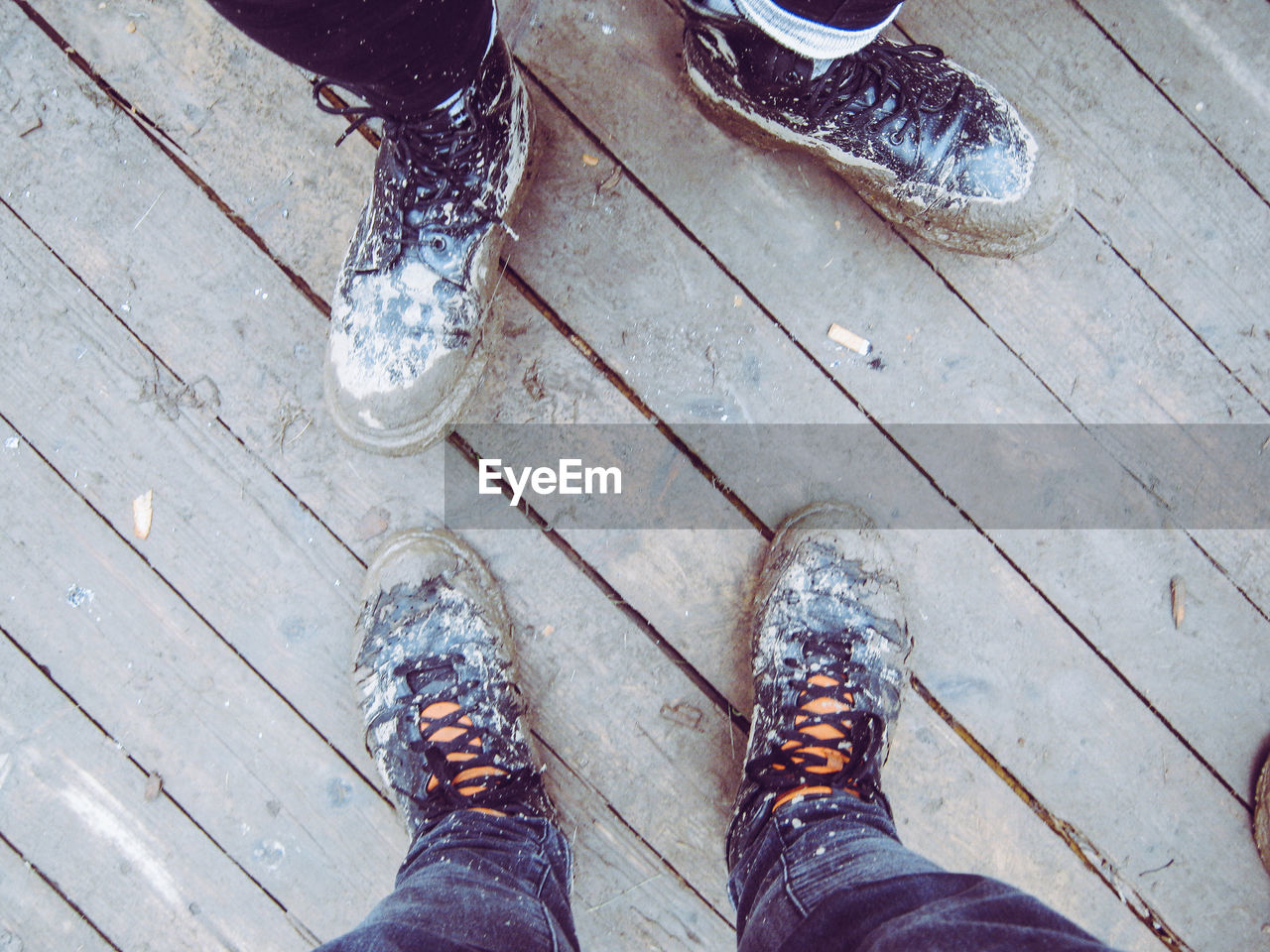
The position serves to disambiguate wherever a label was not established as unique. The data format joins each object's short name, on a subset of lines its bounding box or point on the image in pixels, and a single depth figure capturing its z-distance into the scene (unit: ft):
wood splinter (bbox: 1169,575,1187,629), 4.18
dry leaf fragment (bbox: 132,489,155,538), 4.11
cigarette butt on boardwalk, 4.14
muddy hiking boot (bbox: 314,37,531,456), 3.67
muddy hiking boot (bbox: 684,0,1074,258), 3.68
